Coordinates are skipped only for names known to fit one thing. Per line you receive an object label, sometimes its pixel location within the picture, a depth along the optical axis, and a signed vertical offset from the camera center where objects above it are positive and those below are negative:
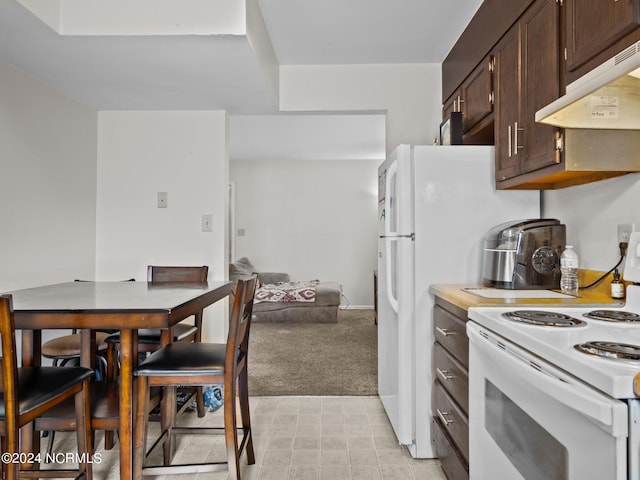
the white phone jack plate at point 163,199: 3.28 +0.32
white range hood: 1.17 +0.43
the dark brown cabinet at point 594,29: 1.19 +0.66
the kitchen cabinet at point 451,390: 1.61 -0.63
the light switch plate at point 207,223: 3.26 +0.13
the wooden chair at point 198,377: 1.56 -0.51
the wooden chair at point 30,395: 1.22 -0.50
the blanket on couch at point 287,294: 5.49 -0.71
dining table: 1.42 -0.27
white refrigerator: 2.10 +0.07
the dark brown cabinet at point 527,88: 1.60 +0.65
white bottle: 1.78 -0.13
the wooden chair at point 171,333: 2.16 -0.52
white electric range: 0.74 -0.32
